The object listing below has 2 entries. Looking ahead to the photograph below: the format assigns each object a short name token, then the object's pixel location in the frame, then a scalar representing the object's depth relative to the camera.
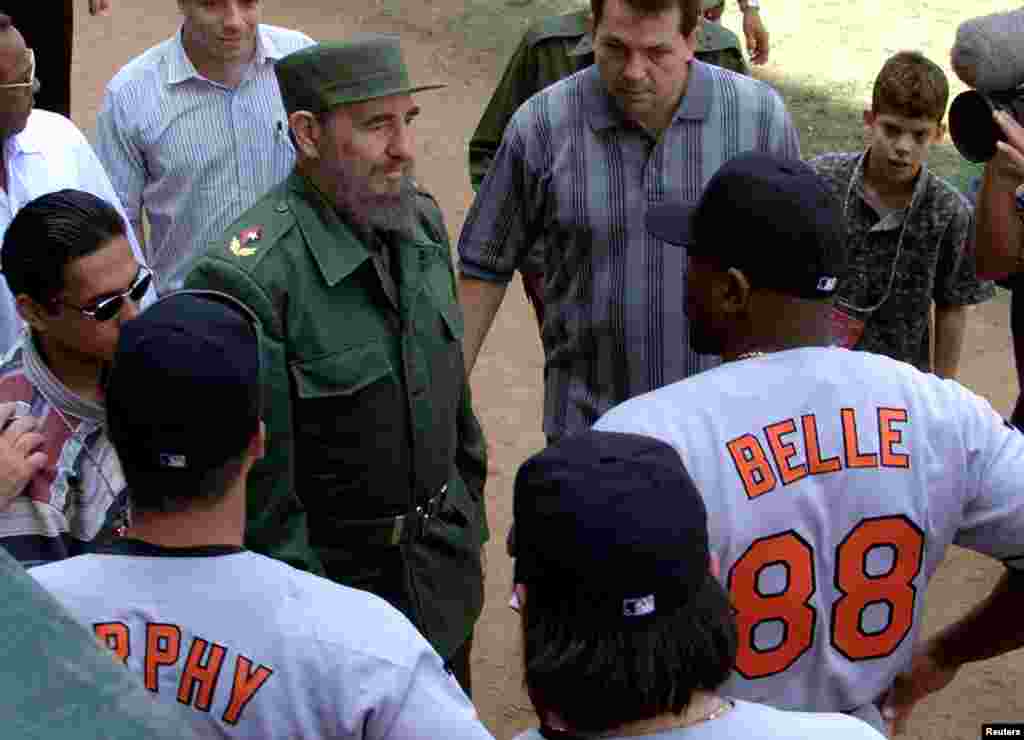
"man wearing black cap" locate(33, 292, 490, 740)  4.43
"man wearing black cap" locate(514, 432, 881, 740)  3.69
